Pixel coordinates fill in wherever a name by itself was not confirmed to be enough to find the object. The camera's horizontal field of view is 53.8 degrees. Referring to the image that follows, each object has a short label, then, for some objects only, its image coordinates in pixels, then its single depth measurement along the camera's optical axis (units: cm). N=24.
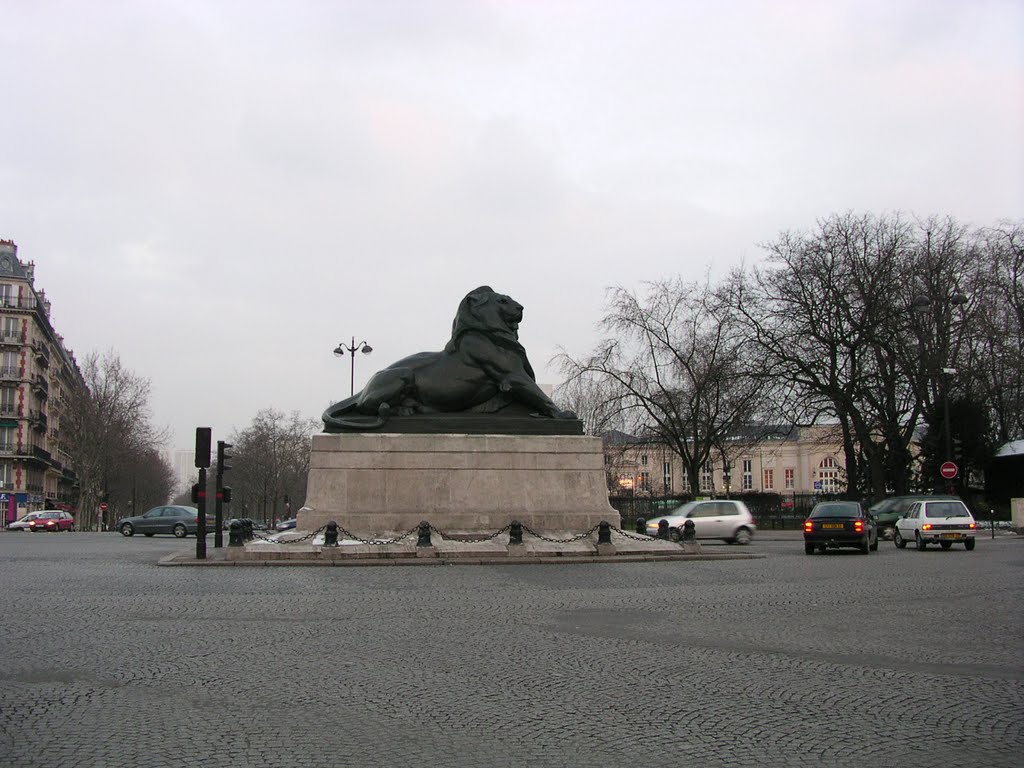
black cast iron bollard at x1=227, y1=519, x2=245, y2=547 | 1984
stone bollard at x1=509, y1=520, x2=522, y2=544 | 1964
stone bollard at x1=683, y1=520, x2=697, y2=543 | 2305
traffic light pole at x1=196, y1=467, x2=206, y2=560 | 2039
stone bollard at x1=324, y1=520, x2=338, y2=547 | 1908
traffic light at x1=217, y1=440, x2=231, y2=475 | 2271
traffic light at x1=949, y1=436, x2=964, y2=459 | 3500
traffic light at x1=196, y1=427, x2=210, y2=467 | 2083
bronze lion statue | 2317
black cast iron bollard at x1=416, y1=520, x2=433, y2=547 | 1933
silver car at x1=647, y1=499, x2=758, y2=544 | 2875
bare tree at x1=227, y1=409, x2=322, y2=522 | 9356
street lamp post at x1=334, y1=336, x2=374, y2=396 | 4109
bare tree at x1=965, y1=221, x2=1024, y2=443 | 4097
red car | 5638
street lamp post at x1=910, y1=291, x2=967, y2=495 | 3400
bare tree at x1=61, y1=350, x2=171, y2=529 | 6875
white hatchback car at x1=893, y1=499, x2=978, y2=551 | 2550
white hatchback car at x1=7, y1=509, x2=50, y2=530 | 5769
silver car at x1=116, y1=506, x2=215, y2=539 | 4022
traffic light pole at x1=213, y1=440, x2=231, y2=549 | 2274
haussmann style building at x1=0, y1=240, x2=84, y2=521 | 7550
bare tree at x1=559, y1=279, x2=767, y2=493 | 4525
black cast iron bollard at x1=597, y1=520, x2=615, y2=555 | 2014
